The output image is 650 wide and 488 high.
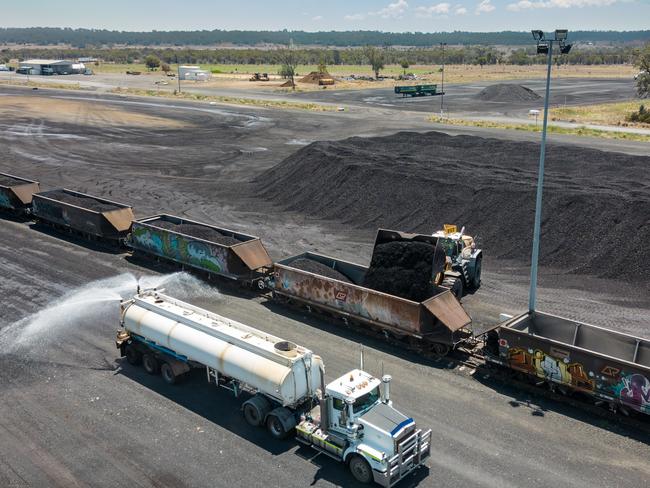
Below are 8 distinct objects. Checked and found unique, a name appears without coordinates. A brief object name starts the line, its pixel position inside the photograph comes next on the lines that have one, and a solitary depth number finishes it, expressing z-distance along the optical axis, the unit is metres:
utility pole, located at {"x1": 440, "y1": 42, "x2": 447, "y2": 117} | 81.91
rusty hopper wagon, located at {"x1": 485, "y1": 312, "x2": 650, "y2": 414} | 17.39
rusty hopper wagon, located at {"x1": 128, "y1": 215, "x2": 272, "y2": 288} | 28.11
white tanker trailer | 15.15
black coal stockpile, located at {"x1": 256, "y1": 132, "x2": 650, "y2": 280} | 31.11
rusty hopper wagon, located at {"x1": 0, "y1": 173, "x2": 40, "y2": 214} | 39.47
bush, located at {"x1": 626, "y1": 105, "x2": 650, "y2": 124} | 69.69
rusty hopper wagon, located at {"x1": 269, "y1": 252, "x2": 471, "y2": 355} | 21.78
